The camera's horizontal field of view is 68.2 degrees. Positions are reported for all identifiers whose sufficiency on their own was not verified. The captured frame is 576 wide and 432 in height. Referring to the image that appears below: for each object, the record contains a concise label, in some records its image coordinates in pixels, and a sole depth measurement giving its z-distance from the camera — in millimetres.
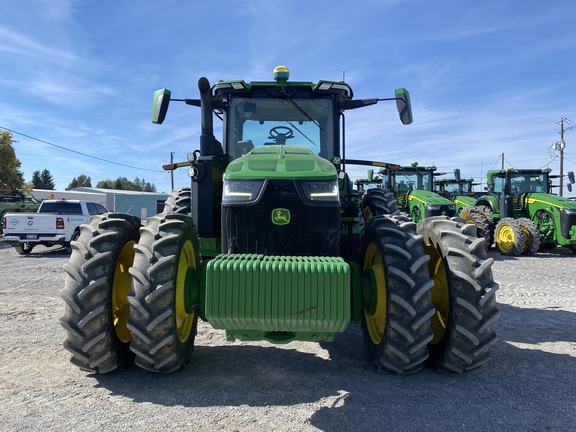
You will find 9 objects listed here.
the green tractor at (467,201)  13829
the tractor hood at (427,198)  13719
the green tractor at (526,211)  12867
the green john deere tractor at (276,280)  3027
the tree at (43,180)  77938
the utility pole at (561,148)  35200
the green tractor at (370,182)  17766
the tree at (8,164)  28688
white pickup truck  13438
